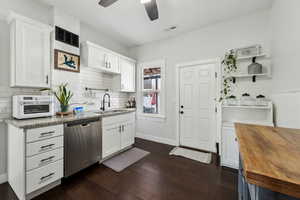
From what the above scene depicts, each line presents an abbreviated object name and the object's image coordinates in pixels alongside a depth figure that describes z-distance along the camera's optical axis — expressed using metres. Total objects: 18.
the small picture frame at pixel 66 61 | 2.26
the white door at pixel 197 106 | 2.88
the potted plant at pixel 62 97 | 2.17
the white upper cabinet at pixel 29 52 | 1.76
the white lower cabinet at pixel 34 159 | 1.44
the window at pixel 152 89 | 3.56
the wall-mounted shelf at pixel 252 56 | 2.26
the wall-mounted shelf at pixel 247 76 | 2.31
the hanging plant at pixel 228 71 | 2.52
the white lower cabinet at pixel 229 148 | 2.14
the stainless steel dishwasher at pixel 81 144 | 1.81
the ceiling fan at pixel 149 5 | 1.71
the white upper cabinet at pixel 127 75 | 3.42
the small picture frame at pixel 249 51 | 2.32
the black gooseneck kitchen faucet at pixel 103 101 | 3.17
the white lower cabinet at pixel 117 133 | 2.41
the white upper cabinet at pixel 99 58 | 2.62
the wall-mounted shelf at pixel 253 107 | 2.02
